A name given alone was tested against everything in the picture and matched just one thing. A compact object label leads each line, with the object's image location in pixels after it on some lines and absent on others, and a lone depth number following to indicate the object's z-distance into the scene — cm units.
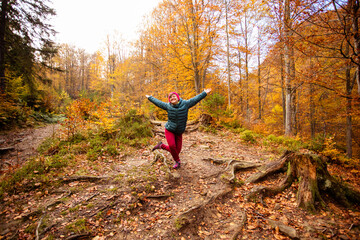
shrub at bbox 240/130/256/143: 706
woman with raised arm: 369
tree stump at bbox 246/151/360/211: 284
